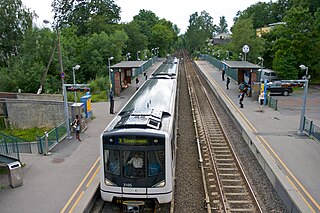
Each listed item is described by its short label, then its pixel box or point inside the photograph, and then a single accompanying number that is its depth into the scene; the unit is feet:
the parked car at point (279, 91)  93.15
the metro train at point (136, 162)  28.25
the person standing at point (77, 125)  51.81
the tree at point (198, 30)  339.57
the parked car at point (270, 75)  110.83
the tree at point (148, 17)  298.82
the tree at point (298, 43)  102.37
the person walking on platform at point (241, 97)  74.18
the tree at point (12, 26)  125.39
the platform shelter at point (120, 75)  92.53
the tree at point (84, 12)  190.29
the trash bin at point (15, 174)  35.19
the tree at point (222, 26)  537.16
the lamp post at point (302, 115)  52.60
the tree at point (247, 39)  138.43
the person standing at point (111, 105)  69.46
